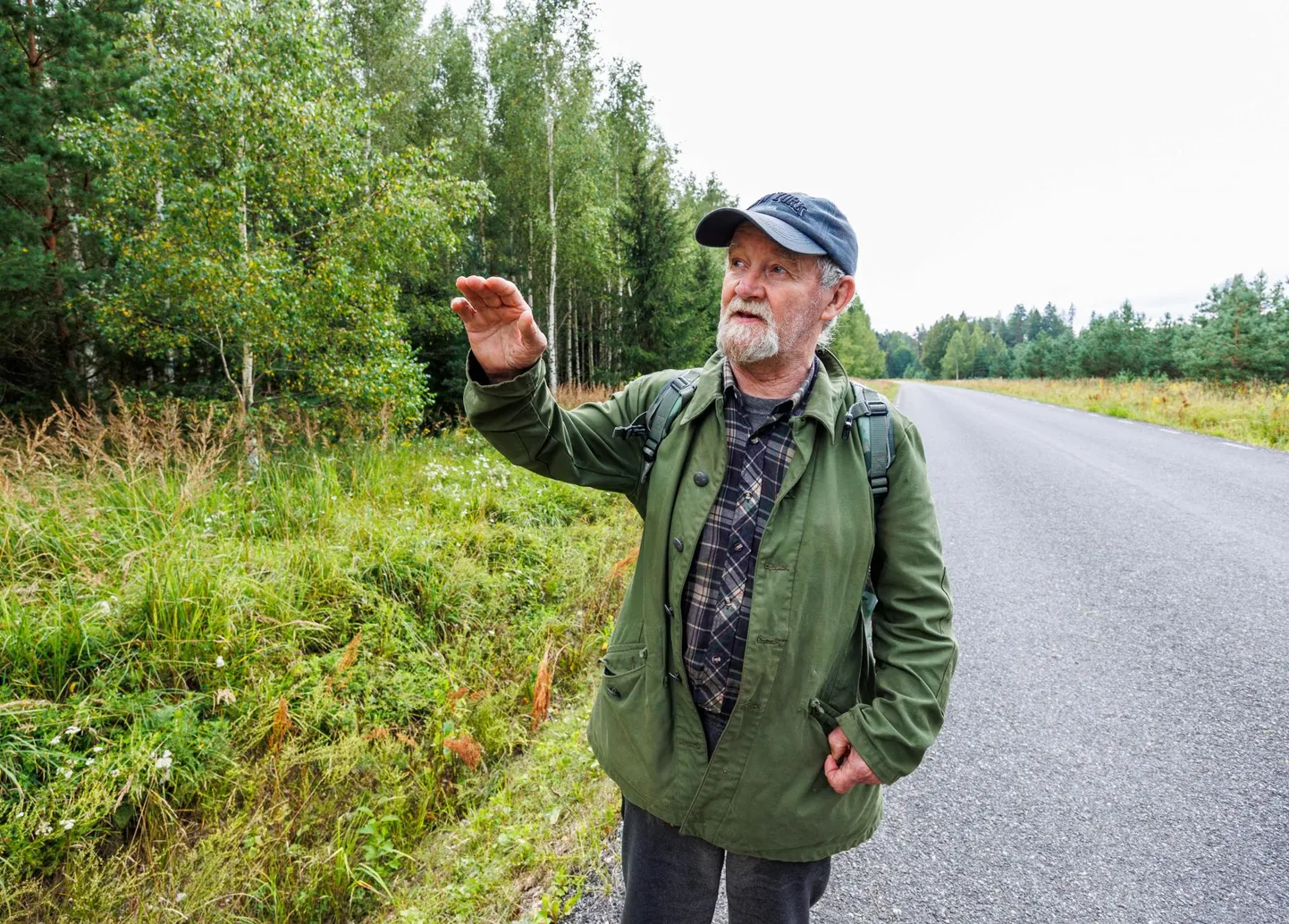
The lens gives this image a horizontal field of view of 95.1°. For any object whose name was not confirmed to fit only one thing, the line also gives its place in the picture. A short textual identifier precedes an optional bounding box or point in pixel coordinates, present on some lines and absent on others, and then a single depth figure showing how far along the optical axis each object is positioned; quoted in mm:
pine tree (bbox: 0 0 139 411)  7176
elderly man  1332
